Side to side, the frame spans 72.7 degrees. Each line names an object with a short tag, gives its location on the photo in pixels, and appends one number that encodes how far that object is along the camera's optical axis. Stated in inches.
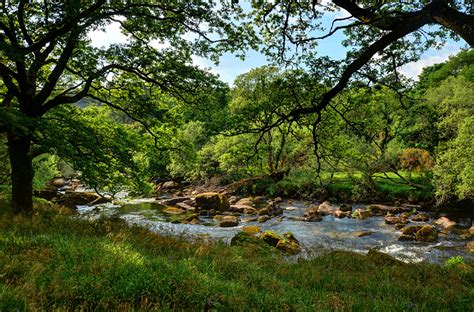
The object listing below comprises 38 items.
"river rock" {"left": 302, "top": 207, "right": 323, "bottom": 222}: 872.5
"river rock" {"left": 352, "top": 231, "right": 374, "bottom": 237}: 711.7
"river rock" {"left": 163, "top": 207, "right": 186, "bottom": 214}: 983.0
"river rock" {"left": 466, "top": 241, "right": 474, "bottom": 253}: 576.4
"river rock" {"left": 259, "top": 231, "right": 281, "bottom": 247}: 547.5
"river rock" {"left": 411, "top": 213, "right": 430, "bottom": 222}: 825.5
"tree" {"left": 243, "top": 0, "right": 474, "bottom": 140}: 201.5
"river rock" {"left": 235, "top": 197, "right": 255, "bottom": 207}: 1092.0
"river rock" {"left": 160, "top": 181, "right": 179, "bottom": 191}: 1646.4
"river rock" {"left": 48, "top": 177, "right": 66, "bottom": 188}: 1666.1
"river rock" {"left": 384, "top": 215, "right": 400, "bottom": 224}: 807.7
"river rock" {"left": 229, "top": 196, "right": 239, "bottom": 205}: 1157.9
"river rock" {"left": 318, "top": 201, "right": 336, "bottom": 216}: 950.8
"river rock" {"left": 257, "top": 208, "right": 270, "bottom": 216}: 948.9
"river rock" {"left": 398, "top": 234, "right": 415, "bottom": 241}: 660.7
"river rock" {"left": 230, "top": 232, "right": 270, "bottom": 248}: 484.4
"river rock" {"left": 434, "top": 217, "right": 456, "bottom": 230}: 745.0
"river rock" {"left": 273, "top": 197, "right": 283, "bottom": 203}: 1193.1
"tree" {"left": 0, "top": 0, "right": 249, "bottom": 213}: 345.1
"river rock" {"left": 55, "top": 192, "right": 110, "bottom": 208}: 990.8
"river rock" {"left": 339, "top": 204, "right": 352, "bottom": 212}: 980.9
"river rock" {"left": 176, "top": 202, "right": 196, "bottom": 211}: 1009.8
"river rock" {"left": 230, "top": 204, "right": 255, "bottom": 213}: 1002.1
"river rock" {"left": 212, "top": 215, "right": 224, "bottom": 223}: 865.9
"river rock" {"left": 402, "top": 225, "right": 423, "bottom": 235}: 690.2
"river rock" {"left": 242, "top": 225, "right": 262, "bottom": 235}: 695.1
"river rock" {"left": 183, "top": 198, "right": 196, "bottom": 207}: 1090.2
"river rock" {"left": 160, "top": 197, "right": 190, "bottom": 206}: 1138.0
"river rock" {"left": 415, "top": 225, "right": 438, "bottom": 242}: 647.1
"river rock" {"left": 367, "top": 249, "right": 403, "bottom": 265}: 417.1
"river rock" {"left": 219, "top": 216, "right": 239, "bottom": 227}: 802.2
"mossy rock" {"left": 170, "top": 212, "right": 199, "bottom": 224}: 845.5
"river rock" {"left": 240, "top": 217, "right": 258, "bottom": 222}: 865.1
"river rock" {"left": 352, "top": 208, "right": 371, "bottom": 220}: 894.0
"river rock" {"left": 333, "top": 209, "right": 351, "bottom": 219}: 901.8
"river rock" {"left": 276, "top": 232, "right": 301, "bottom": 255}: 523.3
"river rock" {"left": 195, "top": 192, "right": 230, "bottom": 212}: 1010.7
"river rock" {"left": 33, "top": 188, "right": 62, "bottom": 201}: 982.0
